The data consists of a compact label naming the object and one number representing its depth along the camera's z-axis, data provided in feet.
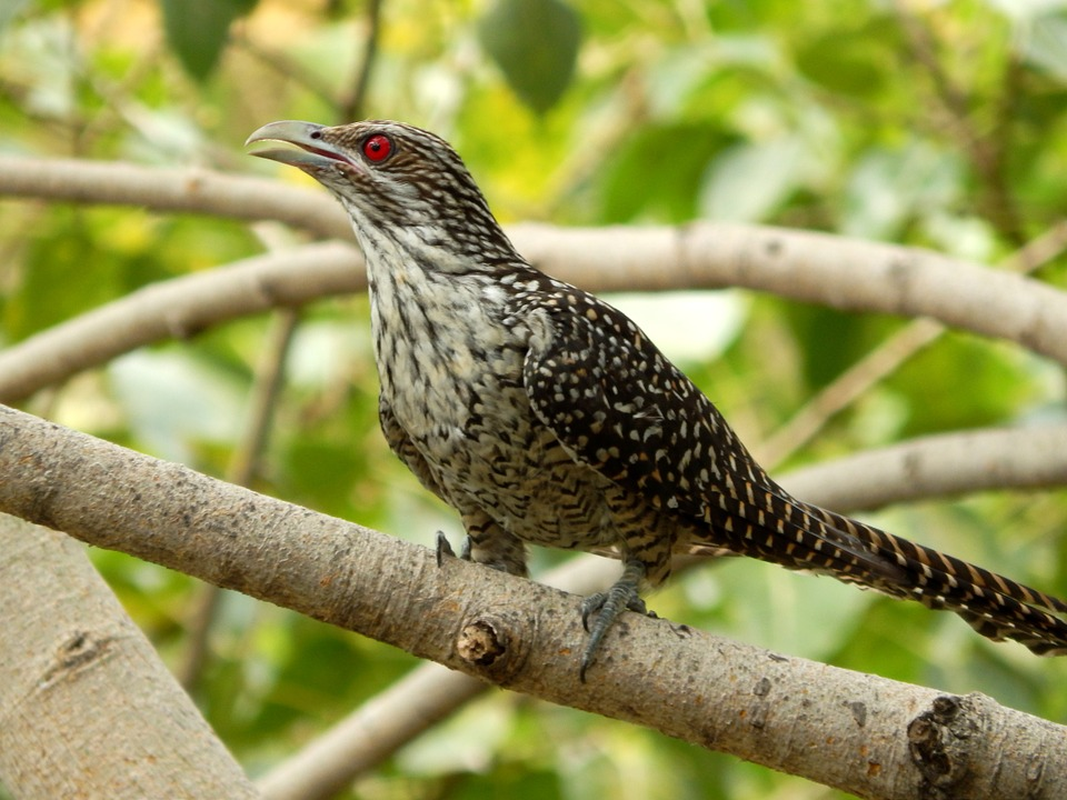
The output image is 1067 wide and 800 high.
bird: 16.72
